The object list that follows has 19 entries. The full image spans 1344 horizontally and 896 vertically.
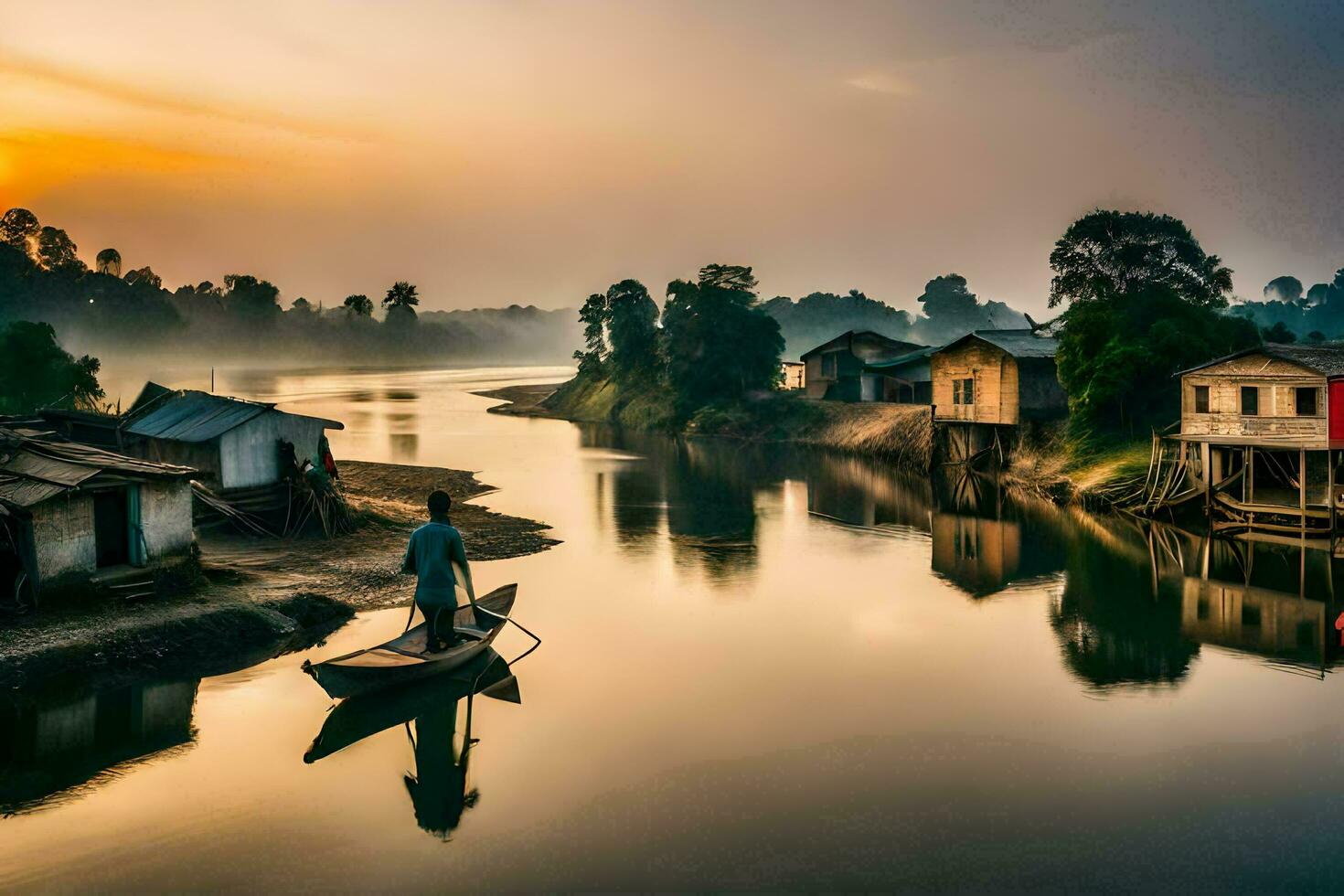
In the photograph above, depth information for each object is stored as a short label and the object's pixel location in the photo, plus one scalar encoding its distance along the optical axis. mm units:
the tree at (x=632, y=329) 89812
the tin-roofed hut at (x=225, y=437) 27750
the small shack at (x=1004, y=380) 47312
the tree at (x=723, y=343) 76562
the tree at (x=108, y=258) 150875
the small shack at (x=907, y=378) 65000
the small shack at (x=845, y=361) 70875
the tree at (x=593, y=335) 98625
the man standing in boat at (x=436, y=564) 15734
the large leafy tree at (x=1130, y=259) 53781
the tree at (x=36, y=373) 54531
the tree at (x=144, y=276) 165500
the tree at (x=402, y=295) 166125
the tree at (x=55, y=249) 129375
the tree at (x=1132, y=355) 41344
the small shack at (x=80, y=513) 17844
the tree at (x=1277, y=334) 47328
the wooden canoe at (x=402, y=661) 14898
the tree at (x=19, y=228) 124750
